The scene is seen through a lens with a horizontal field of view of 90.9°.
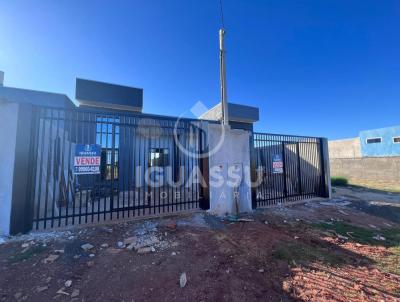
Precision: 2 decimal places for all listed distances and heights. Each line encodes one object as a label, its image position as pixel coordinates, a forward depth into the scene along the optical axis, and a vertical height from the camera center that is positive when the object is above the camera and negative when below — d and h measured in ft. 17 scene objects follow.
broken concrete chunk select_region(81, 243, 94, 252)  12.08 -4.87
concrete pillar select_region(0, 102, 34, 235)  13.37 +0.05
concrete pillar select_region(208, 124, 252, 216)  19.94 -0.29
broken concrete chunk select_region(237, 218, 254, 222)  18.44 -4.94
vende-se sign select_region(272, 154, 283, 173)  25.46 +0.44
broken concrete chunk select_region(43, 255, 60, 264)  10.59 -4.92
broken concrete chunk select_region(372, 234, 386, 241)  15.40 -5.67
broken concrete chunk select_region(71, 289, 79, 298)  8.22 -5.27
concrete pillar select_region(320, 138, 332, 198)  29.43 -0.22
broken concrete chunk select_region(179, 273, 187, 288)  9.01 -5.29
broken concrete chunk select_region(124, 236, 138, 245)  13.16 -4.91
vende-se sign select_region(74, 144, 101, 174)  15.75 +0.75
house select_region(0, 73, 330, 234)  13.69 +0.41
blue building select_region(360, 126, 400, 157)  64.59 +8.59
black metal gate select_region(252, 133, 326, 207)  24.53 -0.21
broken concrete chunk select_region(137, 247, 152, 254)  11.89 -5.02
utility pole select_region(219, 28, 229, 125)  21.89 +10.26
